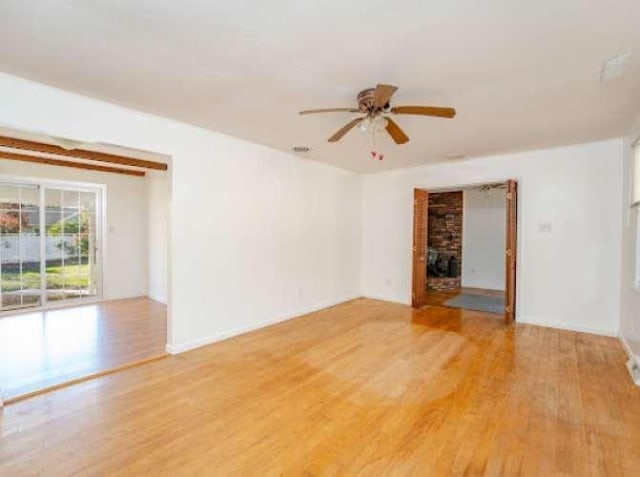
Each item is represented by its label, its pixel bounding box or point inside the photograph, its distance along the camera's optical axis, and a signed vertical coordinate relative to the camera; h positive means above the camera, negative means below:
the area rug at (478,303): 5.44 -1.22
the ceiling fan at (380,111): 2.30 +0.95
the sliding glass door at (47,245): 5.00 -0.19
